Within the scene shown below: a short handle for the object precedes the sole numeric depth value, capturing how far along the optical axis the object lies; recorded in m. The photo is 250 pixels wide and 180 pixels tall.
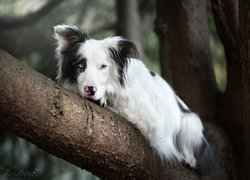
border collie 2.41
